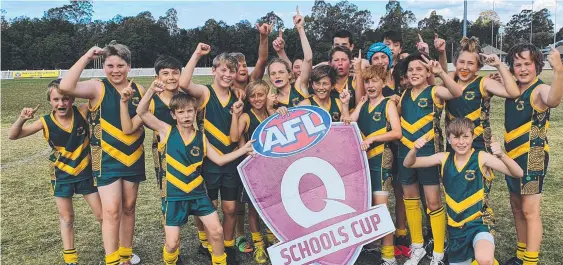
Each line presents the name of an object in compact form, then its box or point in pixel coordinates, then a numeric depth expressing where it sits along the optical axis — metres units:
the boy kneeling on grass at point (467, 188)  3.46
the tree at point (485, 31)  84.08
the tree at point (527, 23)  96.19
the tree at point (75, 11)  88.69
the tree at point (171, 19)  80.79
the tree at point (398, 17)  82.76
